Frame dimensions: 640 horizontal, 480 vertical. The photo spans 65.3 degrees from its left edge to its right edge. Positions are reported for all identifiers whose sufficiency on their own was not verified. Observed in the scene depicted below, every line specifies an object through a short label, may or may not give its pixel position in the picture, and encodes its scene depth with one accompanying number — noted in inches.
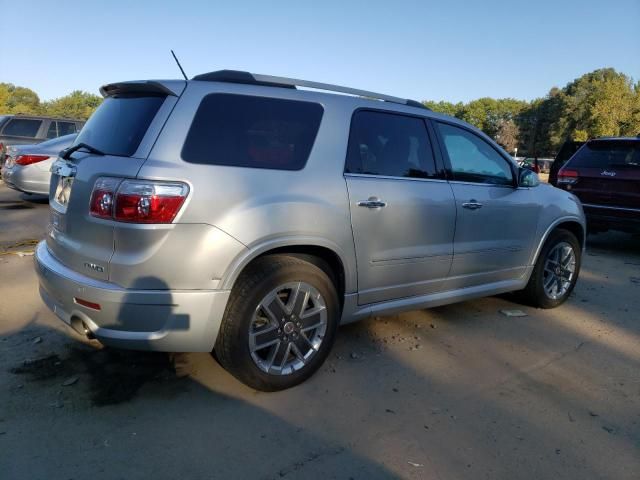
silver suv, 103.0
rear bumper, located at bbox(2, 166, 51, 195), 356.5
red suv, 281.4
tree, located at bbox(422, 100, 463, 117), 3959.4
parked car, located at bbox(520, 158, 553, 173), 1584.6
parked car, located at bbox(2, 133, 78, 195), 356.5
